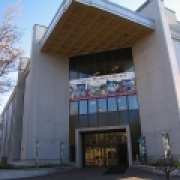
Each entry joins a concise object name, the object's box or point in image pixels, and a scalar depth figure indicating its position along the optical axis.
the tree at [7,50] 13.49
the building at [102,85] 18.48
